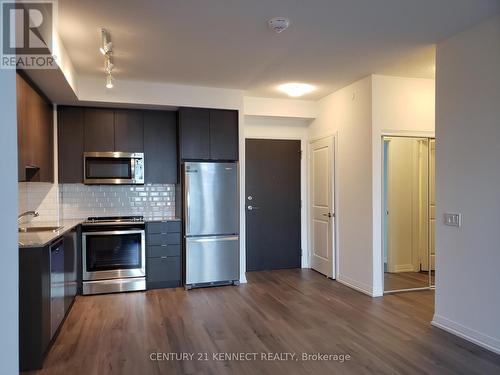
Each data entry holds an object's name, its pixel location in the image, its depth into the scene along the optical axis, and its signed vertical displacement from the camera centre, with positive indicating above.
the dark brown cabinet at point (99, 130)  4.71 +0.71
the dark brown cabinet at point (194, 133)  4.72 +0.66
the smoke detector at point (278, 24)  2.81 +1.26
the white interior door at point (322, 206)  5.18 -0.35
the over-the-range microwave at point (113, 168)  4.68 +0.20
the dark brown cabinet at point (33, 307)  2.59 -0.90
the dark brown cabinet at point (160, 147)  4.93 +0.50
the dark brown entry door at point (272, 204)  5.63 -0.34
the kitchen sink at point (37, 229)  3.73 -0.49
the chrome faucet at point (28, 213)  4.10 -0.35
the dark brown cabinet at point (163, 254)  4.64 -0.93
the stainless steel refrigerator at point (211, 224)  4.66 -0.54
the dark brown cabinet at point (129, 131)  4.82 +0.71
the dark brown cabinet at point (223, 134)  4.83 +0.65
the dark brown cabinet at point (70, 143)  4.62 +0.52
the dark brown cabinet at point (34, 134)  3.22 +0.52
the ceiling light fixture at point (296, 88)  4.74 +1.28
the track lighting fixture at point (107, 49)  3.05 +1.19
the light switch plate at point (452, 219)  3.18 -0.34
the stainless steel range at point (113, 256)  4.41 -0.91
